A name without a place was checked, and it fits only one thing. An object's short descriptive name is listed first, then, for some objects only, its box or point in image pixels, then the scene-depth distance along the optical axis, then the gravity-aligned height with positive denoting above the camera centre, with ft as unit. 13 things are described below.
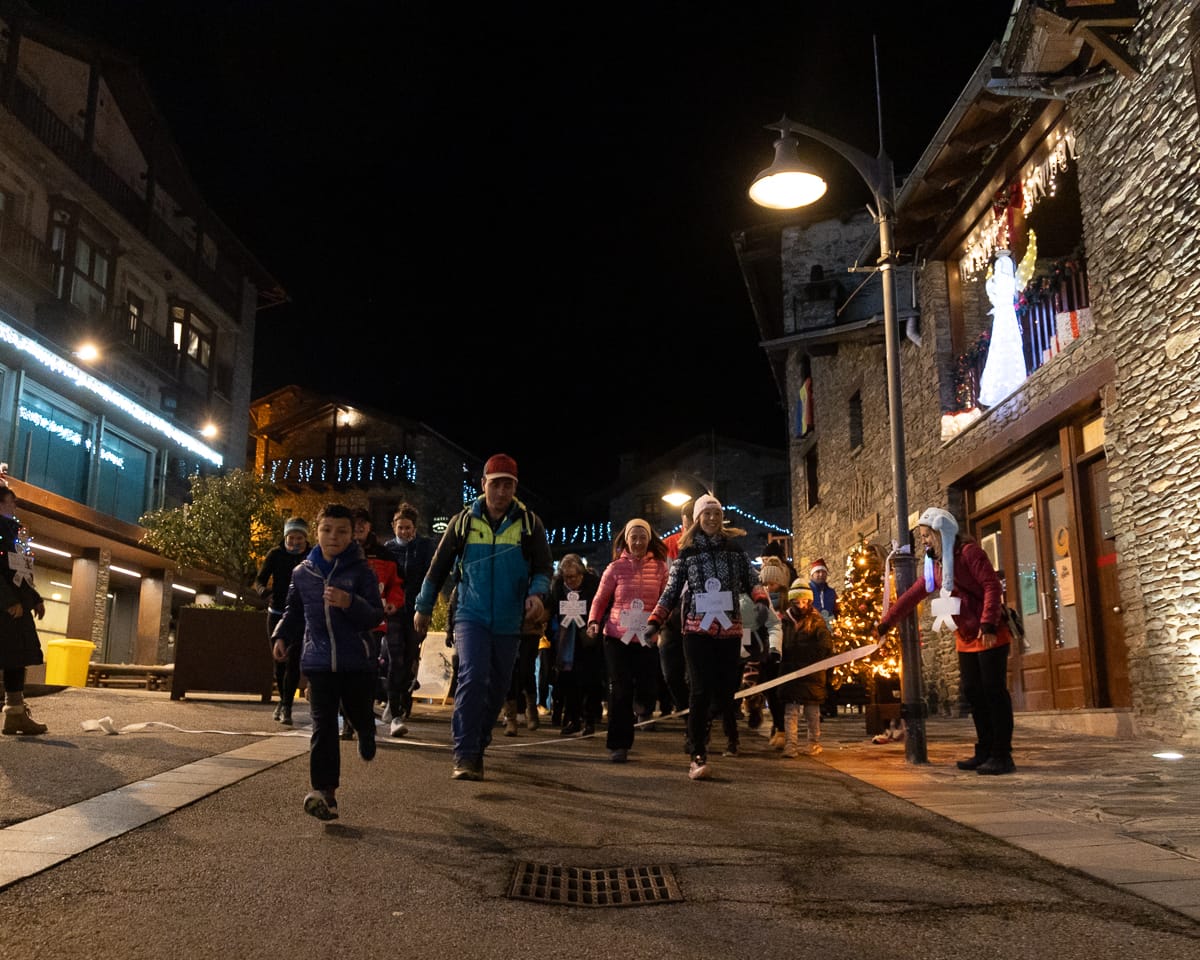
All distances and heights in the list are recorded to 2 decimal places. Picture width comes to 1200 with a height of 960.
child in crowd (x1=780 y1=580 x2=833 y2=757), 29.37 +0.57
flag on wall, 75.05 +19.24
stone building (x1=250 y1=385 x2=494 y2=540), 150.71 +32.40
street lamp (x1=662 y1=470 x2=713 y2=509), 92.70 +16.26
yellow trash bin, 50.60 +1.05
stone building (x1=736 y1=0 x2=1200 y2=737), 28.76 +11.37
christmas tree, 40.81 +2.85
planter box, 40.55 +1.12
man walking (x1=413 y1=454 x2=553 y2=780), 20.24 +1.75
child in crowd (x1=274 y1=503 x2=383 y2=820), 17.07 +0.91
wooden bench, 57.47 +0.52
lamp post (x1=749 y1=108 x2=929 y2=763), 27.37 +13.26
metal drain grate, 12.01 -2.43
